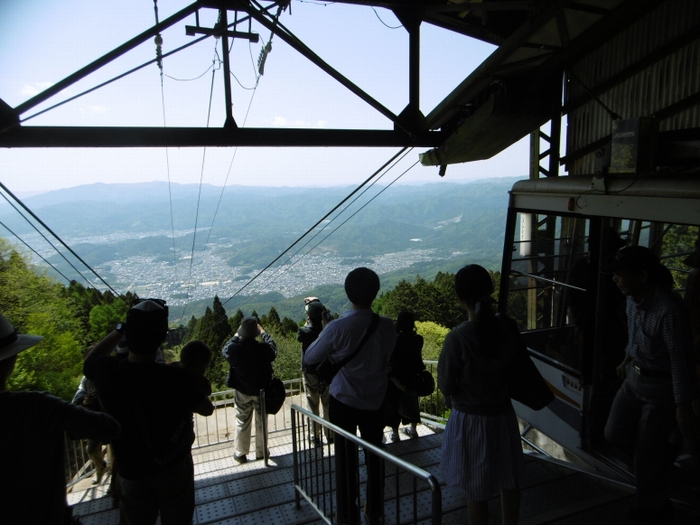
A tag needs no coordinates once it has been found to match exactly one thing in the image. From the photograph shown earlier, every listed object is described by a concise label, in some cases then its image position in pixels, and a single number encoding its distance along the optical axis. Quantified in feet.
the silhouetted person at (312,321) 17.47
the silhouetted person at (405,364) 14.82
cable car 12.36
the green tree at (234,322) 127.30
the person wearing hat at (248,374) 16.57
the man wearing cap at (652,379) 8.96
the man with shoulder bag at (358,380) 10.00
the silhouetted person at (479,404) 8.39
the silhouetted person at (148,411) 7.80
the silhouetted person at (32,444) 6.34
